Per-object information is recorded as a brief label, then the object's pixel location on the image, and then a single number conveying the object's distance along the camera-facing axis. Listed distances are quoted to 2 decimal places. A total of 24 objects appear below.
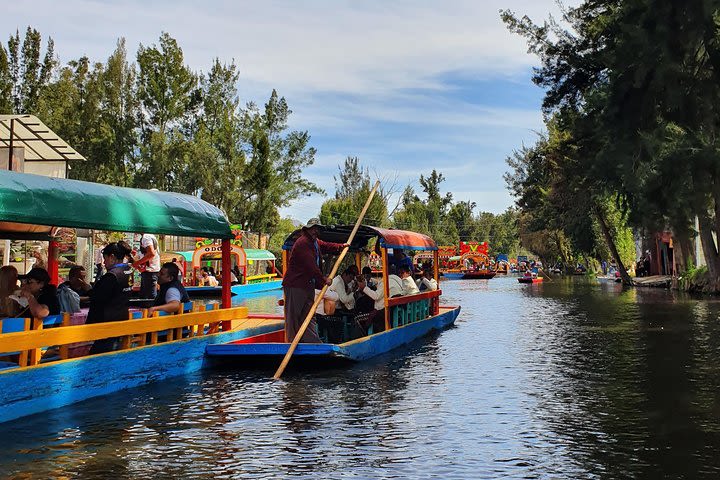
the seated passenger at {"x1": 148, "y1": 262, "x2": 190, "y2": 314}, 11.80
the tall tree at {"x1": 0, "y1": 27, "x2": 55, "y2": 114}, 44.28
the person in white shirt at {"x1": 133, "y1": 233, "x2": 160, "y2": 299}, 14.28
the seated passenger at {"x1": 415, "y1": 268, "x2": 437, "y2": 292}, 19.08
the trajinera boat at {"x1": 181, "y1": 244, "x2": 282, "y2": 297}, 37.94
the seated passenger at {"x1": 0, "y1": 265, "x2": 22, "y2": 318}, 10.30
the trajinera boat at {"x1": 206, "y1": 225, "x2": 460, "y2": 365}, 12.23
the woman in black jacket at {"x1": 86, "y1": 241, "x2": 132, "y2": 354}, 10.29
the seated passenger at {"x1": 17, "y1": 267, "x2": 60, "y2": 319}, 9.04
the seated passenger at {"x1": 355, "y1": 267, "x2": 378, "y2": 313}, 15.16
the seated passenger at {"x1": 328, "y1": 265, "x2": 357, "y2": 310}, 14.68
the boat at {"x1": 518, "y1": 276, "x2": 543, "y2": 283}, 62.91
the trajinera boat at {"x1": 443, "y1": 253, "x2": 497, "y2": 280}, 72.94
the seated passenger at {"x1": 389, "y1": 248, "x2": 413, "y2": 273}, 17.08
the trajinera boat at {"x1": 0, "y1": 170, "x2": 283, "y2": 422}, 8.64
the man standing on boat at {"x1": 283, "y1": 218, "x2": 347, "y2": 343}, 12.39
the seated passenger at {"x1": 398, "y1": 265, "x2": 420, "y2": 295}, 16.52
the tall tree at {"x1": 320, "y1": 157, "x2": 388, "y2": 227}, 71.88
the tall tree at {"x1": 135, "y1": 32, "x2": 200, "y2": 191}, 51.84
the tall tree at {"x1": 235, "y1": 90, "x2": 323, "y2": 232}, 56.88
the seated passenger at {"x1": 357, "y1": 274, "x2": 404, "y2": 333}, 15.00
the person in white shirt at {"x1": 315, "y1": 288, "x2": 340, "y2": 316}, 14.08
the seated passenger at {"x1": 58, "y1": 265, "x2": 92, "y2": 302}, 13.05
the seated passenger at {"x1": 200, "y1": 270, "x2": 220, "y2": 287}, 38.86
